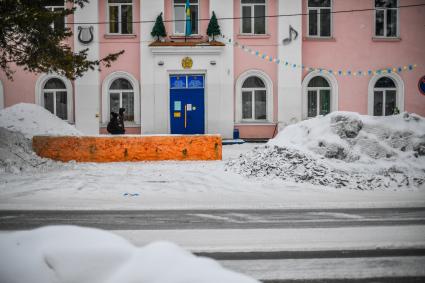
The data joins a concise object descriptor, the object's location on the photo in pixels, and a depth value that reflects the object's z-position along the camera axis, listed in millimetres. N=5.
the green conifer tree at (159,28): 21372
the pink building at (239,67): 21719
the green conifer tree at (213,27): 21531
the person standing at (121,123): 17075
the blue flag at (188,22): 20586
